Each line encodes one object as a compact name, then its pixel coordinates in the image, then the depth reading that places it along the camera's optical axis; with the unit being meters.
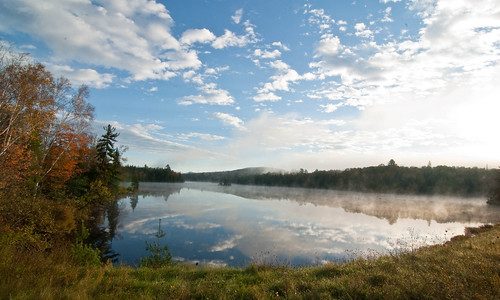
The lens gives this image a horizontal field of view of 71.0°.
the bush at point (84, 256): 13.73
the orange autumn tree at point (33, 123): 23.17
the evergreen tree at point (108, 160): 52.78
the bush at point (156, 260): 16.62
